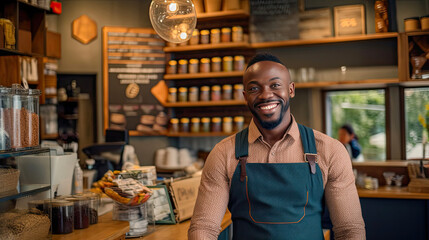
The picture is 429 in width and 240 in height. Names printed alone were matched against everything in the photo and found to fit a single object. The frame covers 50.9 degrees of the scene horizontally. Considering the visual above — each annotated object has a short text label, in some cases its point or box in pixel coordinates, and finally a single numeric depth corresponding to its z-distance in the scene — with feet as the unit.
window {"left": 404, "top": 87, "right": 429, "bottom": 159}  15.80
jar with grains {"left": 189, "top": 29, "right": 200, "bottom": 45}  17.44
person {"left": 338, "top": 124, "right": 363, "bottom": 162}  16.58
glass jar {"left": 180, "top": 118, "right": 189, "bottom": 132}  17.76
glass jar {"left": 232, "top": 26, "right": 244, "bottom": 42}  16.80
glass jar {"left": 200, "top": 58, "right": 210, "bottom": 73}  17.33
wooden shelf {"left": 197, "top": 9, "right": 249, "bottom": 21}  16.60
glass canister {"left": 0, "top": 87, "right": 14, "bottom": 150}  5.94
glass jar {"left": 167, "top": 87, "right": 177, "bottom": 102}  17.90
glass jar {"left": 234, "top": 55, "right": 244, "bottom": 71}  16.89
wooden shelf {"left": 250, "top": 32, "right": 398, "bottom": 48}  15.34
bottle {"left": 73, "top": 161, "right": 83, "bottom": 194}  9.71
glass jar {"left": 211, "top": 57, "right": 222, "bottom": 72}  17.19
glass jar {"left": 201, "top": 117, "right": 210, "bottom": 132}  17.47
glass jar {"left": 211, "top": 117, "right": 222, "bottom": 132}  17.30
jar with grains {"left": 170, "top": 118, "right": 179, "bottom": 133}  17.88
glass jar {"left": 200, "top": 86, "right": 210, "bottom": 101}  17.42
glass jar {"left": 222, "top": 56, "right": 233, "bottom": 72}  17.03
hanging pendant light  9.56
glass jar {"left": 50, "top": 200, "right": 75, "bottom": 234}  6.67
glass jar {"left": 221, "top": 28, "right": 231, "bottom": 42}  16.98
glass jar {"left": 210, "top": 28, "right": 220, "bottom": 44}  17.18
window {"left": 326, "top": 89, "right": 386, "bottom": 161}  16.46
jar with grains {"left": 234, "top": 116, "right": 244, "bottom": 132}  17.04
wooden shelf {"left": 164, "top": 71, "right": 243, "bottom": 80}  16.90
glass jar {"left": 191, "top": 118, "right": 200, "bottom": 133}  17.58
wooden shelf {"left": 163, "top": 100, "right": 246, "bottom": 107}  16.89
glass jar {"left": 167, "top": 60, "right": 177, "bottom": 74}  17.98
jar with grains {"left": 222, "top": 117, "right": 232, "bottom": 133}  17.13
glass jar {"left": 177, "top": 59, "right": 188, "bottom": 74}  17.76
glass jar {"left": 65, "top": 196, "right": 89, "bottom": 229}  6.94
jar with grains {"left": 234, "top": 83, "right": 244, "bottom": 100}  16.91
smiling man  5.78
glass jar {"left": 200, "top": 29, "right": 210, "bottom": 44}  17.38
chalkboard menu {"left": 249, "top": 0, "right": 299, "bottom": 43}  16.43
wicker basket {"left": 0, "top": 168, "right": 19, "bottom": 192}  5.94
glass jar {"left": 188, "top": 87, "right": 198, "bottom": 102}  17.65
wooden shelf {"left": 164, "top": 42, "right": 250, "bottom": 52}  16.71
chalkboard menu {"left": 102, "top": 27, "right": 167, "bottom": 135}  18.53
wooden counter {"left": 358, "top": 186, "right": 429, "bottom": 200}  12.02
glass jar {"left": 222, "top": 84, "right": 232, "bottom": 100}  17.08
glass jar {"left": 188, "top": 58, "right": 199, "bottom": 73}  17.57
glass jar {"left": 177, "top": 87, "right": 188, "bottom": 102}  17.75
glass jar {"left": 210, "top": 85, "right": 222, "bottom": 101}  17.17
